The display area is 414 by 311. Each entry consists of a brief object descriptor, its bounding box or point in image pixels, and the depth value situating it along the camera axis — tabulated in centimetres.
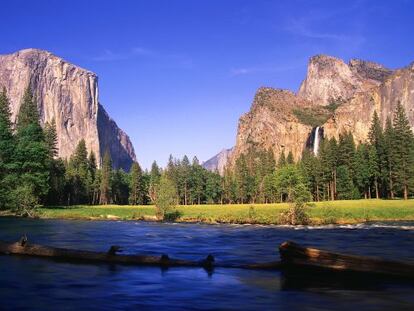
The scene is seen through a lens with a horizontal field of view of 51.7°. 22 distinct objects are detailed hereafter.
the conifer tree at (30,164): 6325
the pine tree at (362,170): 10856
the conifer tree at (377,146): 10486
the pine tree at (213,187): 15612
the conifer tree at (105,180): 13625
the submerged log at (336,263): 1509
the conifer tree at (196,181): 15625
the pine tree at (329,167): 11644
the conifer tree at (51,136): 10332
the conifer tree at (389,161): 9694
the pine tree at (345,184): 11022
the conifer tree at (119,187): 15325
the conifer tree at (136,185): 14738
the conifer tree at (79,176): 12259
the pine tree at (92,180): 13325
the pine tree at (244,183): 14988
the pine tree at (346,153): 11606
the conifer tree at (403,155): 9212
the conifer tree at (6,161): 6594
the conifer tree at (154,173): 15123
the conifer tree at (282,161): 16621
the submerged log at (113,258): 1886
